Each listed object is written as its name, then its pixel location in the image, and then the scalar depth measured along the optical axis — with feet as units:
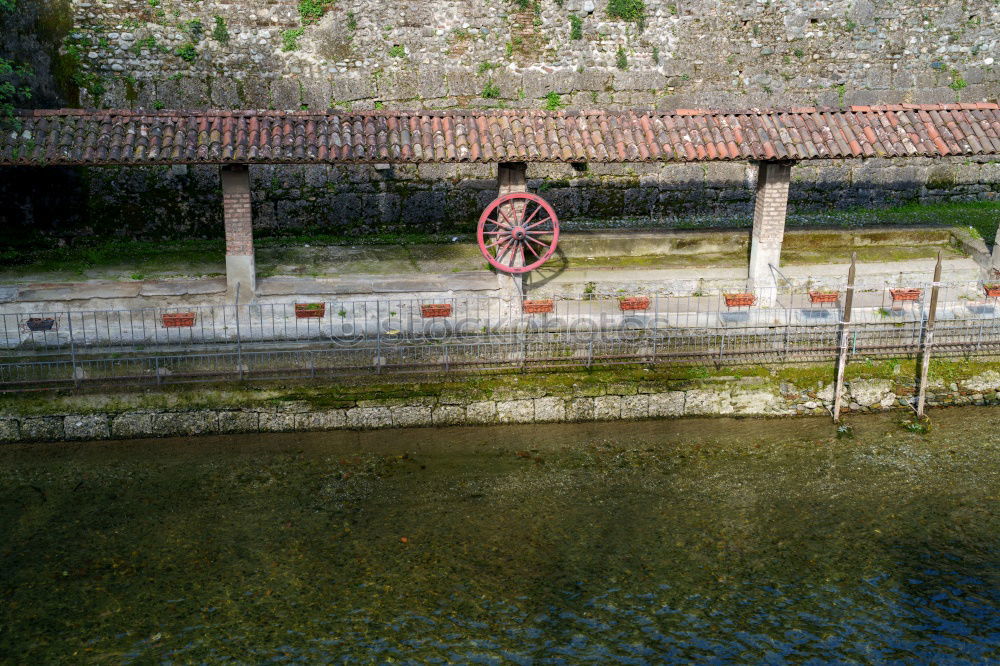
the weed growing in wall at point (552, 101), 75.66
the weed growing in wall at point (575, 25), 74.90
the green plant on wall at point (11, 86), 50.98
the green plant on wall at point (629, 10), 74.90
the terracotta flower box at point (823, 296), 55.77
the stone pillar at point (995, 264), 60.03
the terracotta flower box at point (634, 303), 54.29
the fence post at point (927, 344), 52.06
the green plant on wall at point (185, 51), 71.05
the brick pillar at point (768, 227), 56.03
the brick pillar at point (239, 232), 53.31
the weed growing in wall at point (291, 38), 72.18
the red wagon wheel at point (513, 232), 55.42
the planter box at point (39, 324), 49.90
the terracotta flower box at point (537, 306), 53.83
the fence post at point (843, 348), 52.75
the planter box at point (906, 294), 55.38
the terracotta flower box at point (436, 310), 52.90
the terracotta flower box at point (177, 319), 51.01
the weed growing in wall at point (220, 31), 71.26
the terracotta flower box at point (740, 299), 54.80
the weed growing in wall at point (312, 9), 71.92
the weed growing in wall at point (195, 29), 70.95
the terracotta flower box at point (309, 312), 52.44
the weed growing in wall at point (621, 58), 75.97
